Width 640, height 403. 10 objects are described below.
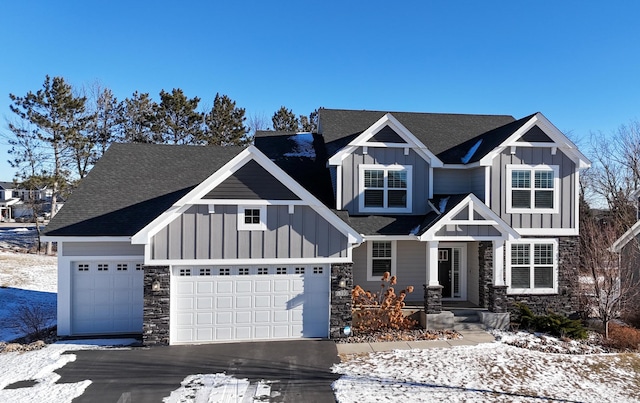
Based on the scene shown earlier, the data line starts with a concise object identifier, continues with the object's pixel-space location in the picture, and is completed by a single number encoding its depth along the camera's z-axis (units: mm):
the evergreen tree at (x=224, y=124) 34531
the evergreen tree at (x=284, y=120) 39719
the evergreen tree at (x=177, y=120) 32094
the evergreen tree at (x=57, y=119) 28734
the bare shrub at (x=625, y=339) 10945
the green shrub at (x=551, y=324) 11852
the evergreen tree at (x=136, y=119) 33156
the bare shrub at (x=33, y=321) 11812
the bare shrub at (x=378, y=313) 12133
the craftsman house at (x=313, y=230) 10859
